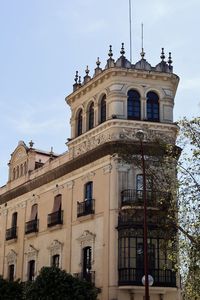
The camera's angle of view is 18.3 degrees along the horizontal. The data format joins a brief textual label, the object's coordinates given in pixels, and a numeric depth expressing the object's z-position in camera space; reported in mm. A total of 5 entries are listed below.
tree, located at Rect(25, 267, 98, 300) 31062
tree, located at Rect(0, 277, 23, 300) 36812
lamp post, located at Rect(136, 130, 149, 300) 22786
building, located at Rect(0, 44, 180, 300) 31875
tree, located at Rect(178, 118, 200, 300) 23031
